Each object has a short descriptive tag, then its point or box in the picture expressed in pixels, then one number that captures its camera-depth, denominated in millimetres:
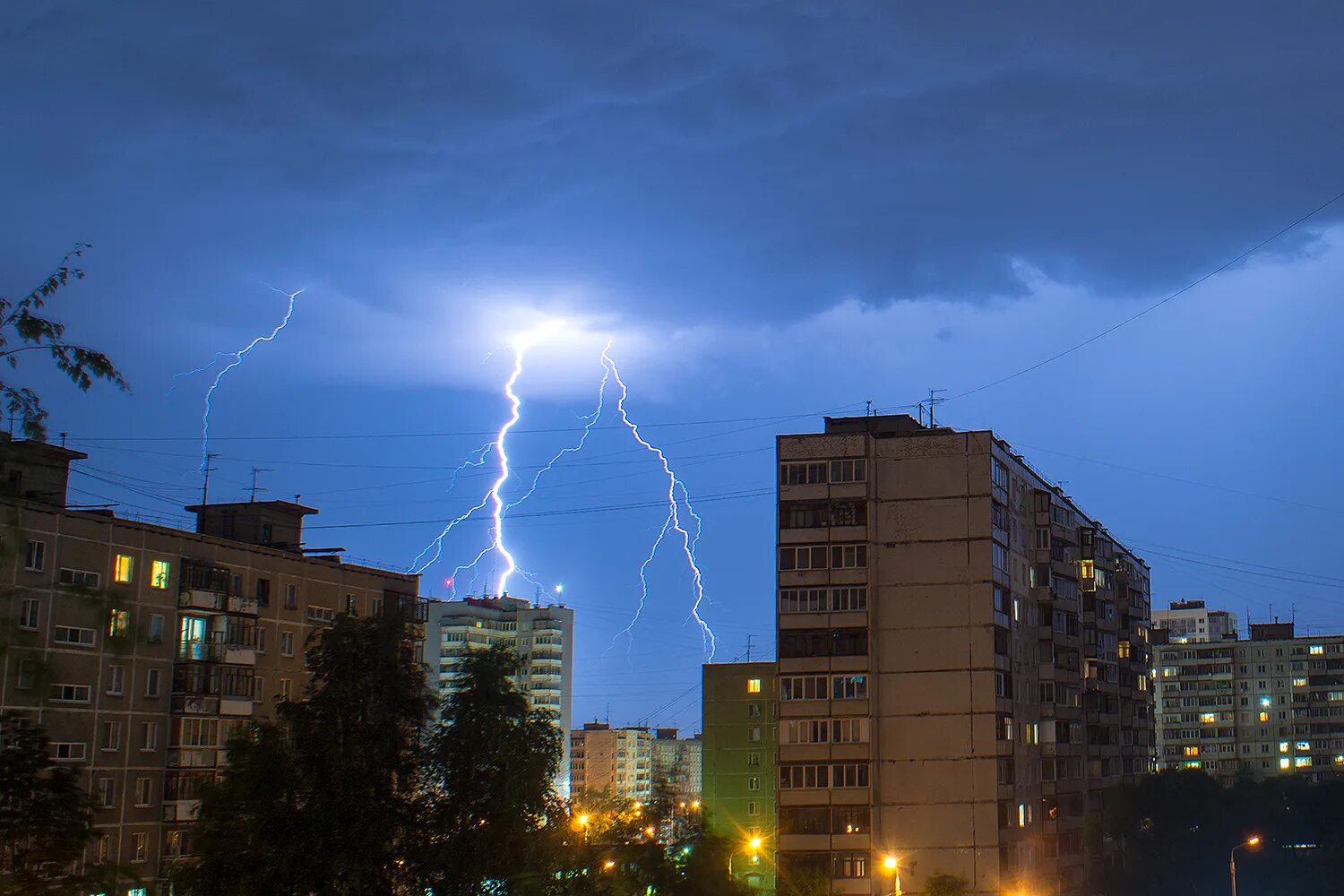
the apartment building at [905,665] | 78688
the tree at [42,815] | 28094
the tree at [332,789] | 49438
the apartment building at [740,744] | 116562
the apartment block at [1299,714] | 194125
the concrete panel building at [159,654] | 68375
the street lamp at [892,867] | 73744
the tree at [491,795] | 51903
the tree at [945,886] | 75250
